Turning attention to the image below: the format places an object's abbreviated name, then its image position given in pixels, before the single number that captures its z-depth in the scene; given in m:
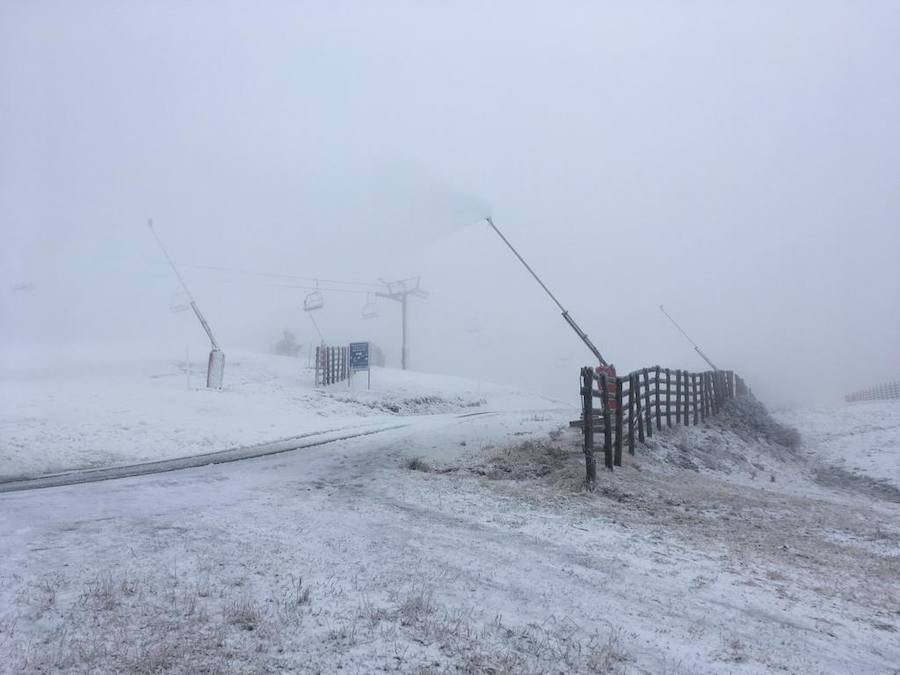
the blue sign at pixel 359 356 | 30.72
